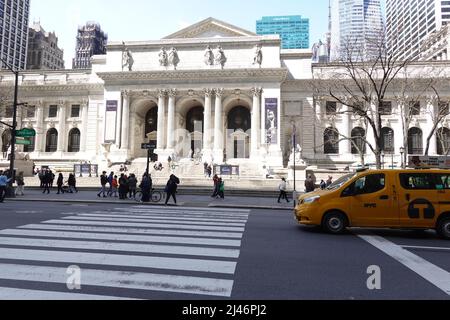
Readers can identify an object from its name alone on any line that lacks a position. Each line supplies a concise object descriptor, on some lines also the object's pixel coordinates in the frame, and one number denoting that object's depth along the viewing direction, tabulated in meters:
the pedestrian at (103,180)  20.89
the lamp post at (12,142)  20.75
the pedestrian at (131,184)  20.42
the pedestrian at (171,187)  17.08
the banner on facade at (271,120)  41.92
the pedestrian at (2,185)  16.93
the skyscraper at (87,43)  112.56
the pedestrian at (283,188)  19.76
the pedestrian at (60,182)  23.17
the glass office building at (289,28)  140.50
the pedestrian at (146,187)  17.78
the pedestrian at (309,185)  20.66
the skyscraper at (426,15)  80.54
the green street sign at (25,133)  21.19
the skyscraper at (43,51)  115.19
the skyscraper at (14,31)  103.44
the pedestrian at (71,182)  24.55
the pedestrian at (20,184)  20.73
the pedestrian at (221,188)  21.25
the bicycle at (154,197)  18.36
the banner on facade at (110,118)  45.59
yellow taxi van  8.76
